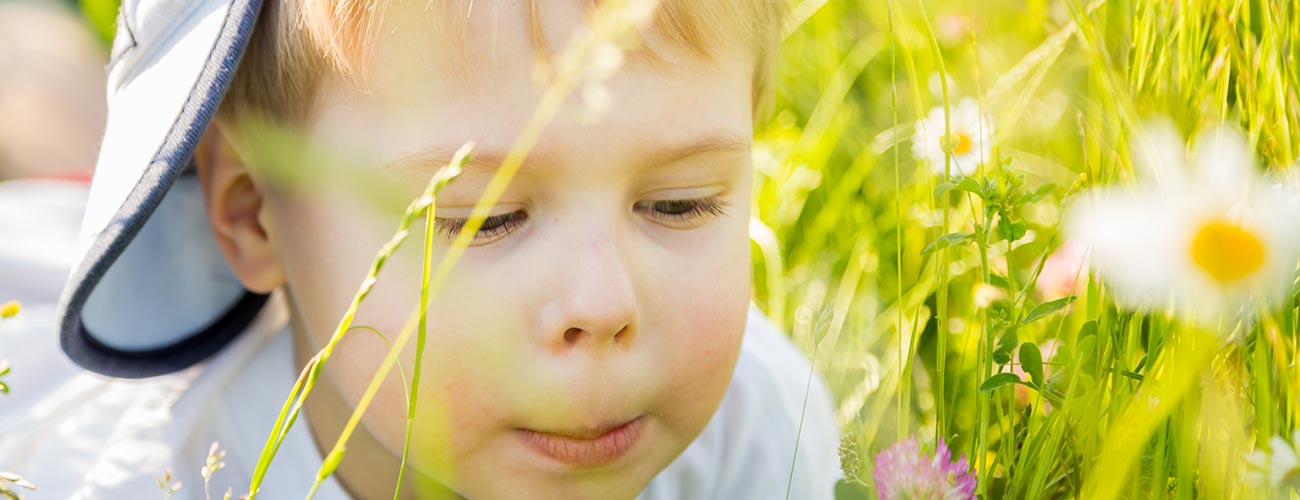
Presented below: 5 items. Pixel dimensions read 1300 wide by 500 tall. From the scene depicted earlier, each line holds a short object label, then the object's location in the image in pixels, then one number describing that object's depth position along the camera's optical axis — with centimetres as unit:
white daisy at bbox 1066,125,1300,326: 42
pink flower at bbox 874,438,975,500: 50
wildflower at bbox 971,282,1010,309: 52
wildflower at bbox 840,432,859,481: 51
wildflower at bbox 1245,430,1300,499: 44
